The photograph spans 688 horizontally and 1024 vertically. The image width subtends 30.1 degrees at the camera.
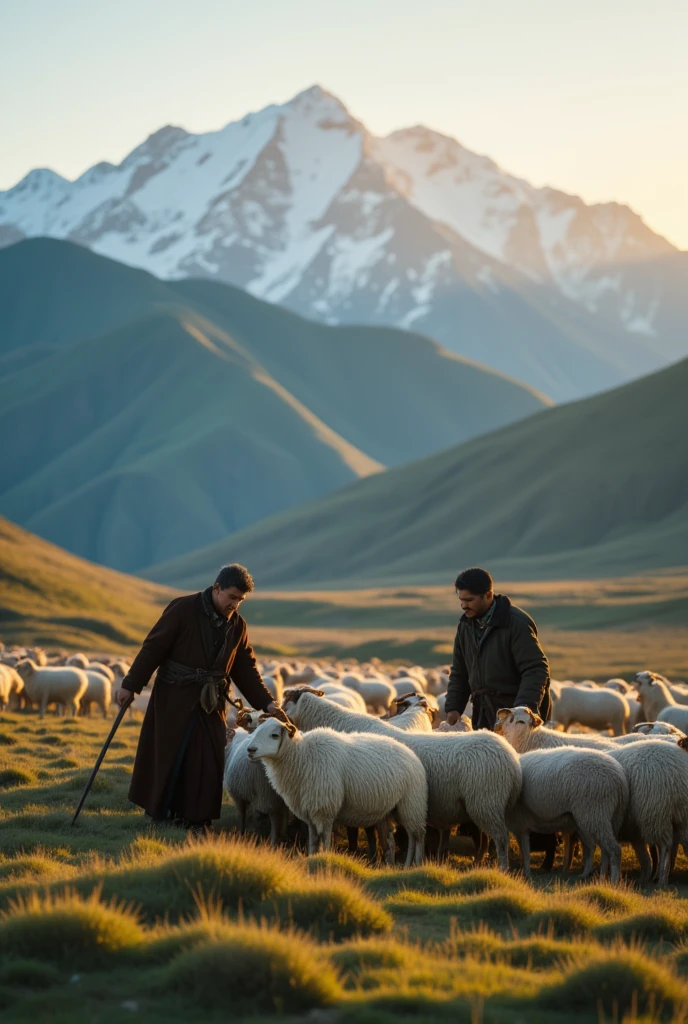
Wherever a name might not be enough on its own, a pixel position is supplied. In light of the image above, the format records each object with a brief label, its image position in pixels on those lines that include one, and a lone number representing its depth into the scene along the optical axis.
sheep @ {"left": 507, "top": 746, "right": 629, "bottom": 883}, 10.05
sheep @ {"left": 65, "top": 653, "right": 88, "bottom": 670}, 29.77
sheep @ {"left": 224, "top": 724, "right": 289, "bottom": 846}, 11.12
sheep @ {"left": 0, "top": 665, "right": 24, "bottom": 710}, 23.09
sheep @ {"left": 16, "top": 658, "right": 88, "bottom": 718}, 23.98
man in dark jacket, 11.10
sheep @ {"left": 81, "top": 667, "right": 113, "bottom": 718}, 25.36
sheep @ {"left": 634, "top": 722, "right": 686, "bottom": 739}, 12.47
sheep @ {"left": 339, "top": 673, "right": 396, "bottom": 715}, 24.86
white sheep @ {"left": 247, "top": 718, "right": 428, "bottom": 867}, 10.05
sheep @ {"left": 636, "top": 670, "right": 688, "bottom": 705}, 21.13
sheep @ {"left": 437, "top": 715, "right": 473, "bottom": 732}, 11.88
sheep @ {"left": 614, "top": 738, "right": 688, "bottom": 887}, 10.25
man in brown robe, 10.70
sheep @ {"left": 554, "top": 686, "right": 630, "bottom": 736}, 22.52
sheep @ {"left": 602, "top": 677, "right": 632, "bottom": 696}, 27.50
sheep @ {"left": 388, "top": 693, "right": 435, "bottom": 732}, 12.66
